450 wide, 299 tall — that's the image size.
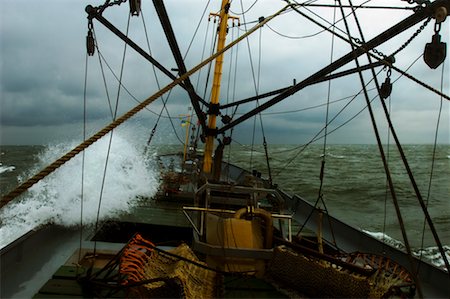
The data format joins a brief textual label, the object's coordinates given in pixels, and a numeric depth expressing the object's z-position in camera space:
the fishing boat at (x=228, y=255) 3.59
